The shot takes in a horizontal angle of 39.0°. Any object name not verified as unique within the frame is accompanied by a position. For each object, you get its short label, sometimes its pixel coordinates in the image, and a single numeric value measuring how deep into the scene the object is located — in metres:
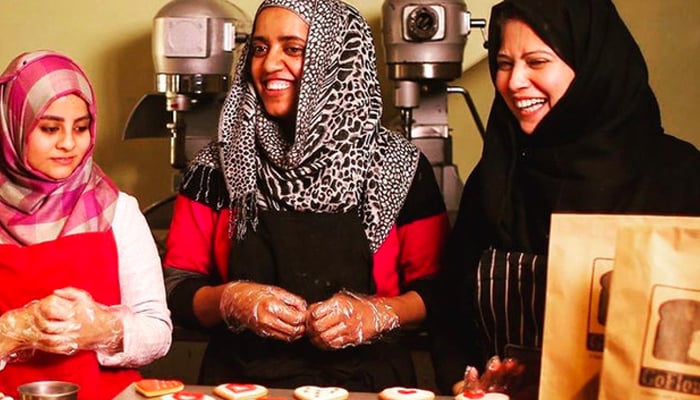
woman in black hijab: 1.71
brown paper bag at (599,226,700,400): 1.16
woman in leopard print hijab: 1.95
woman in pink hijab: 1.73
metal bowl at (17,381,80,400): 1.38
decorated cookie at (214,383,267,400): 1.48
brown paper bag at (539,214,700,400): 1.29
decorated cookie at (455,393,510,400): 1.47
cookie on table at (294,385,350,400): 1.49
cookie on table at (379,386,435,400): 1.48
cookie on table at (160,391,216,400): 1.46
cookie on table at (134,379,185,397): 1.50
